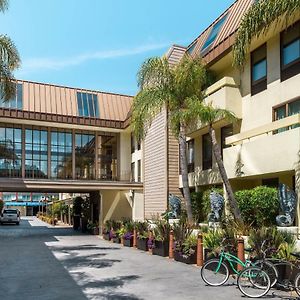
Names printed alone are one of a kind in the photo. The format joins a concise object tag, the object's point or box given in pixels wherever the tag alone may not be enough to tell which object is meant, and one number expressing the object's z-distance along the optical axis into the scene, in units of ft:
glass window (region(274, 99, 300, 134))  37.08
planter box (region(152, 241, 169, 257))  40.30
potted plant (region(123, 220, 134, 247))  50.82
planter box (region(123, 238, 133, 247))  50.73
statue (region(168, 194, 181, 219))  51.59
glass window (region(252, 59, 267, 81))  41.93
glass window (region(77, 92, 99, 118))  77.85
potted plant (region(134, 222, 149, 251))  45.70
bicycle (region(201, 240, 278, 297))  23.11
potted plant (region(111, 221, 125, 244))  55.83
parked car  115.39
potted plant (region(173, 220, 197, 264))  35.01
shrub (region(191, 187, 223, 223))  48.52
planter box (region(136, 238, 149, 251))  45.37
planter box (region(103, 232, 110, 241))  60.19
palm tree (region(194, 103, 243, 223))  36.99
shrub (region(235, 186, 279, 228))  35.29
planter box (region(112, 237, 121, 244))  55.64
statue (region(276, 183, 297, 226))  32.00
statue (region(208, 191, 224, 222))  41.14
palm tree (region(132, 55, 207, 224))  45.96
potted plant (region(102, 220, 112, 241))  60.47
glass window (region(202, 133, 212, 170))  52.18
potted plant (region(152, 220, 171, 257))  40.38
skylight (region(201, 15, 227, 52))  53.07
